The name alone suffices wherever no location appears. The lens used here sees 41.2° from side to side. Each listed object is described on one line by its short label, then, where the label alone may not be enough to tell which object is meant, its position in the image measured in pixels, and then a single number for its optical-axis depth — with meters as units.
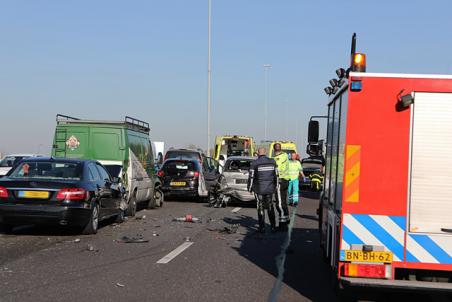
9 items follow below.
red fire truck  5.46
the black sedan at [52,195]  10.74
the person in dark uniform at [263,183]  12.48
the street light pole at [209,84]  34.91
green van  15.12
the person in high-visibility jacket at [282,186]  12.96
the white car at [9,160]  24.70
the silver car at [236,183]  18.83
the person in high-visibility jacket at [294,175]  19.06
